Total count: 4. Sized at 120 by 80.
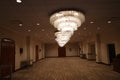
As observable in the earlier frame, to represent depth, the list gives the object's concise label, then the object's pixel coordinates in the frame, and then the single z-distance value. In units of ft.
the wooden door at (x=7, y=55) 18.87
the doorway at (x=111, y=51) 28.33
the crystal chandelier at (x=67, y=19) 10.09
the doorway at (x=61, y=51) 63.24
